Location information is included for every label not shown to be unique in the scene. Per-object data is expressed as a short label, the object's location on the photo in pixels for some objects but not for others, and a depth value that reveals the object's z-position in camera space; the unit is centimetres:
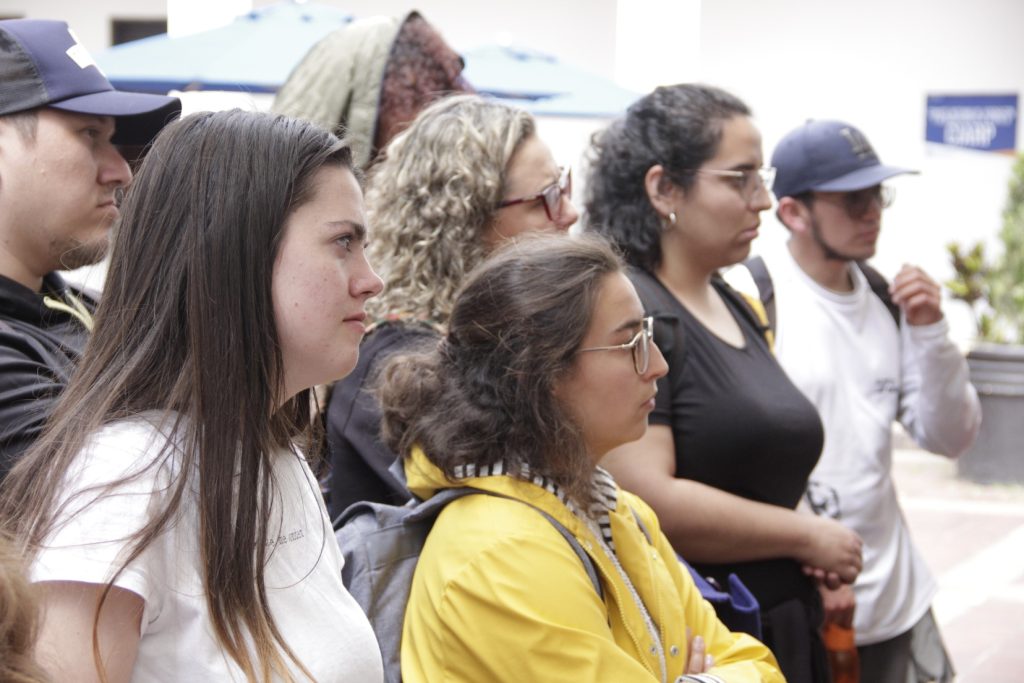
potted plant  955
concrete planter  954
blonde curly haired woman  262
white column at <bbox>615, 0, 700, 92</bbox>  1255
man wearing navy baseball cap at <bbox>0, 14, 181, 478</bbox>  221
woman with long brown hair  141
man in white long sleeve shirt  346
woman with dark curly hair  283
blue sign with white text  1240
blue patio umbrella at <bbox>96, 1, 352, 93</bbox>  607
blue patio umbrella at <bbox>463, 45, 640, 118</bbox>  693
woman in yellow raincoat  208
